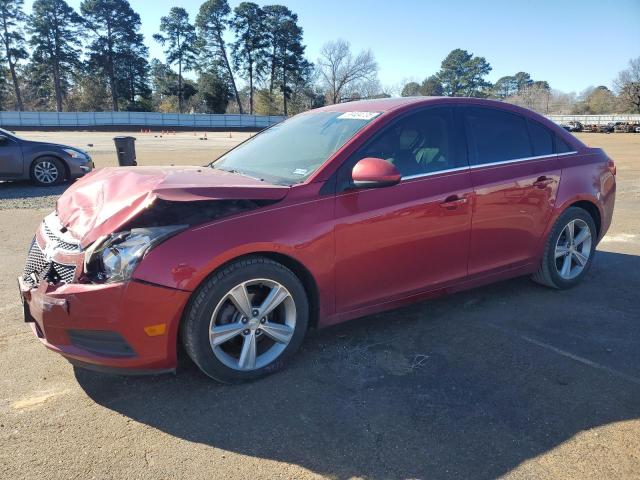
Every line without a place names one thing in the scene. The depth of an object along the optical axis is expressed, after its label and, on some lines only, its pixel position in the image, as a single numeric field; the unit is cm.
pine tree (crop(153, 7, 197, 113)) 7162
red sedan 274
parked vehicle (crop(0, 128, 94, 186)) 1037
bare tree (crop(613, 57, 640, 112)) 9094
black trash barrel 1069
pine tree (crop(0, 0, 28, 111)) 6295
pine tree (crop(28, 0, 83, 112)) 6344
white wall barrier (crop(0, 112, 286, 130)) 4969
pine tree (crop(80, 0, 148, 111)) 6600
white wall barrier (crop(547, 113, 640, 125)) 7400
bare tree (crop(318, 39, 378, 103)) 7919
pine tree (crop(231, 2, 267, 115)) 7219
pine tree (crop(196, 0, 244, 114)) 7194
